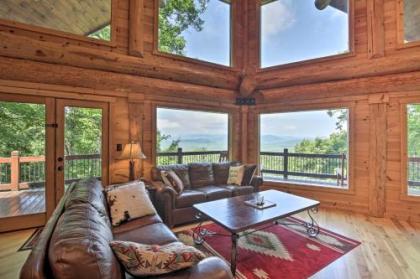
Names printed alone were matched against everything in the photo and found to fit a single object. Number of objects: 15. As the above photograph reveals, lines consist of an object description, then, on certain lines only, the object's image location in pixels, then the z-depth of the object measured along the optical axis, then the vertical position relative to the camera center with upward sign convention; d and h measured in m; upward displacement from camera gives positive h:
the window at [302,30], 4.50 +2.33
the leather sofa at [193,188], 3.35 -0.86
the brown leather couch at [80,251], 1.04 -0.56
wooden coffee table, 2.38 -0.86
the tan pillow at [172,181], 3.72 -0.68
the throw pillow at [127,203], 2.53 -0.73
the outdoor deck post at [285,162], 5.46 -0.53
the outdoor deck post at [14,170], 3.32 -0.45
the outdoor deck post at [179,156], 5.00 -0.36
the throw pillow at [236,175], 4.36 -0.68
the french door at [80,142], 3.60 -0.05
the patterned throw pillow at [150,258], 1.29 -0.68
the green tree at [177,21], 4.48 +2.44
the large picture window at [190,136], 4.73 +0.07
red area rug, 2.36 -1.32
